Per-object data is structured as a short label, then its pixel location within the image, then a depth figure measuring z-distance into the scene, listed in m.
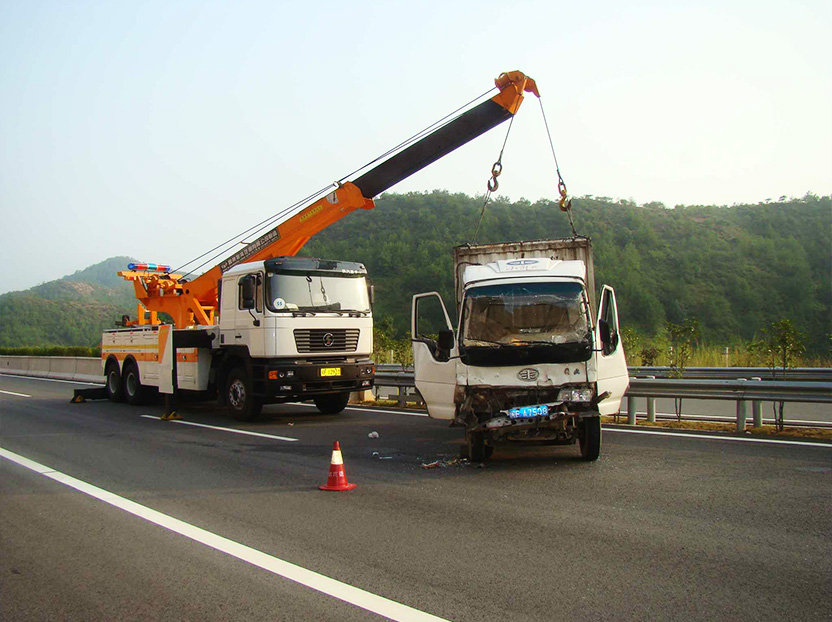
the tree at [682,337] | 15.34
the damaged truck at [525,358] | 7.95
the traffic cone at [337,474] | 7.27
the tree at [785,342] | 14.52
